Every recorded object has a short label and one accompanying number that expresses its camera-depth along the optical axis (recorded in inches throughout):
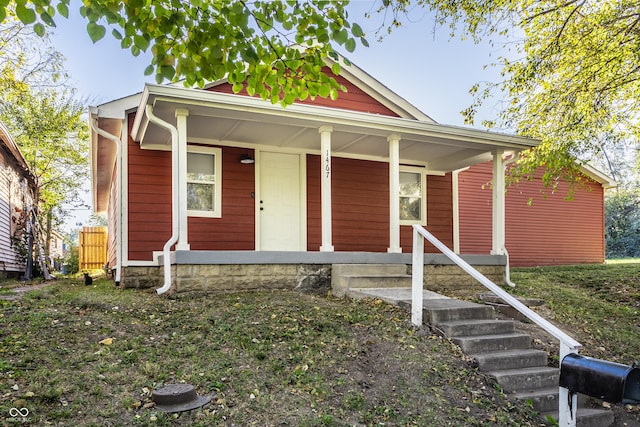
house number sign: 278.2
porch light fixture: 322.3
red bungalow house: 246.7
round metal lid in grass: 117.8
